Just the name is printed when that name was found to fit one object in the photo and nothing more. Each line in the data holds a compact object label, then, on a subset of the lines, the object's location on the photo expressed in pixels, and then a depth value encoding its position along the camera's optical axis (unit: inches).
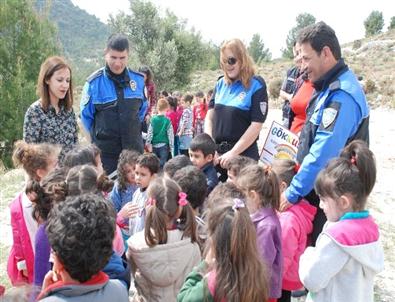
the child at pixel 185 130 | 328.2
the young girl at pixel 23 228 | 107.3
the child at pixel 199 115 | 363.6
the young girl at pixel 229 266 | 75.5
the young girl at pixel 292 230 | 118.4
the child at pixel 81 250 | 67.4
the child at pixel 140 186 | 130.2
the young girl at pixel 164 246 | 98.7
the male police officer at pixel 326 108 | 107.9
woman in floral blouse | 156.9
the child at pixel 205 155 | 148.0
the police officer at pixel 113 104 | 158.7
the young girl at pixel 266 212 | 100.7
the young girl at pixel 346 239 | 85.8
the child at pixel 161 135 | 292.7
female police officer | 145.1
